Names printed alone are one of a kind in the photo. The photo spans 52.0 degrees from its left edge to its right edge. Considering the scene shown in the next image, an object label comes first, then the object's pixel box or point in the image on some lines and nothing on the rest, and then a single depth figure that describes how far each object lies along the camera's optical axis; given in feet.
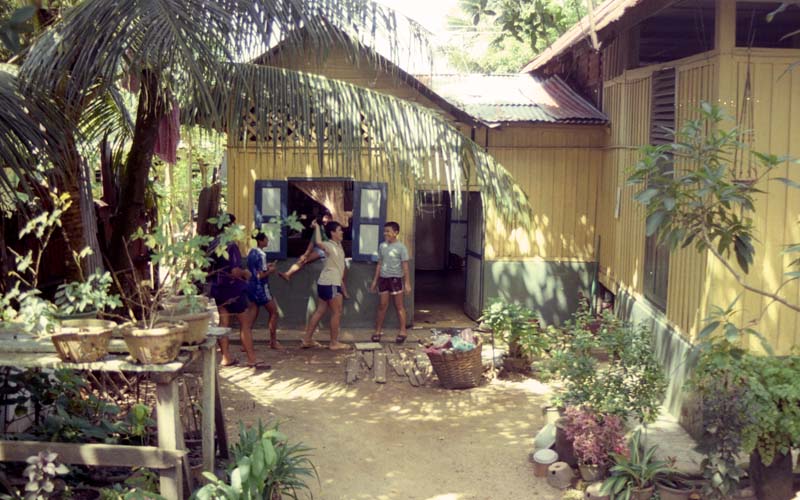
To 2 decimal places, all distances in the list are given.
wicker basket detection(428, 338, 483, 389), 28.78
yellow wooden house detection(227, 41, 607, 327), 36.35
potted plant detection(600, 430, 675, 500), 18.45
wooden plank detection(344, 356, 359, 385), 30.27
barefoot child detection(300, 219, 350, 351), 33.53
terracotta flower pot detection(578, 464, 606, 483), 19.47
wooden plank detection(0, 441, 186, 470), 16.39
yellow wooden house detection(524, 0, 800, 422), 22.25
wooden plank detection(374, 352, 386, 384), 30.15
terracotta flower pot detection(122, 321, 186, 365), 15.94
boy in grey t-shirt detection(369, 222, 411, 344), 34.68
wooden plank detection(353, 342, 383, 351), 34.22
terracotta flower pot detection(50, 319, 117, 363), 15.90
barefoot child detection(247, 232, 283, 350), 31.58
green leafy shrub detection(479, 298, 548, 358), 30.22
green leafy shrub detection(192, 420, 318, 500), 16.61
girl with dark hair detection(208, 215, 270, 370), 30.01
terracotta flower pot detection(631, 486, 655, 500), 18.42
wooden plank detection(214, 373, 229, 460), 20.25
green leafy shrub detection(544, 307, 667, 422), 20.11
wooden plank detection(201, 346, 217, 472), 17.92
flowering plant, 19.15
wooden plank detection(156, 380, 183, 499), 16.53
